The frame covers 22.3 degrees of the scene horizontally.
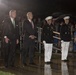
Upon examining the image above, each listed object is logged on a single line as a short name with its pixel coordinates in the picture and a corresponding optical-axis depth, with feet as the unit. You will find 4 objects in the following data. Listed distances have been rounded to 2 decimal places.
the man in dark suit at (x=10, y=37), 23.60
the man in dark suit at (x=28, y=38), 24.81
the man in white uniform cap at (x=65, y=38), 27.87
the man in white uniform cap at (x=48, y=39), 26.55
